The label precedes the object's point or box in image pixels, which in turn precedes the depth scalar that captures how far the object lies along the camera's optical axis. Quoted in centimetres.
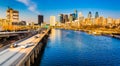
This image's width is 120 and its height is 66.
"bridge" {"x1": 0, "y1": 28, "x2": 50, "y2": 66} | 1143
